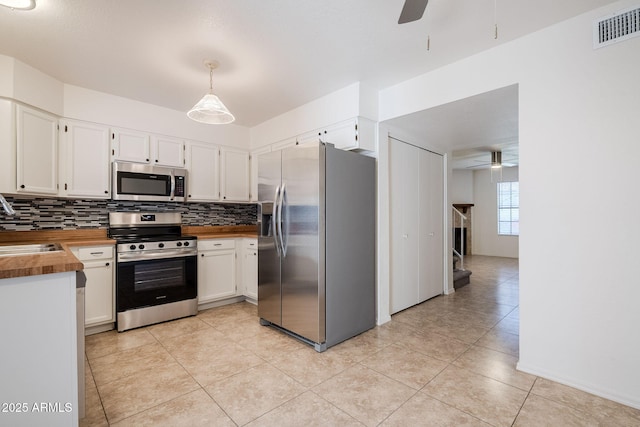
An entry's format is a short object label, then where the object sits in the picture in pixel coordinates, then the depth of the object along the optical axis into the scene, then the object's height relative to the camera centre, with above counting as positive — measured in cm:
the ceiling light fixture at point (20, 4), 163 +116
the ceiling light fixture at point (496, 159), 587 +108
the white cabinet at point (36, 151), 263 +58
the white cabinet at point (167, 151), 358 +76
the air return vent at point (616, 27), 183 +117
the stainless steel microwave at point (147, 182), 329 +36
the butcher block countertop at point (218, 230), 387 -25
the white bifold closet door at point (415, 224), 349 -15
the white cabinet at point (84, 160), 303 +56
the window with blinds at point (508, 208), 795 +12
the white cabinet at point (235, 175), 420 +55
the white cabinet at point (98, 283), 290 -70
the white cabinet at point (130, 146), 331 +77
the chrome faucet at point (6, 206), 164 +4
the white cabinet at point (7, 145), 252 +58
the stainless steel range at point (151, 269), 304 -61
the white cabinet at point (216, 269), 367 -71
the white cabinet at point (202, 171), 386 +56
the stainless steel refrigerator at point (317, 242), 261 -28
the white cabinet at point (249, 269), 385 -74
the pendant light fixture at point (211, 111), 235 +84
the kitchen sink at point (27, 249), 211 -26
